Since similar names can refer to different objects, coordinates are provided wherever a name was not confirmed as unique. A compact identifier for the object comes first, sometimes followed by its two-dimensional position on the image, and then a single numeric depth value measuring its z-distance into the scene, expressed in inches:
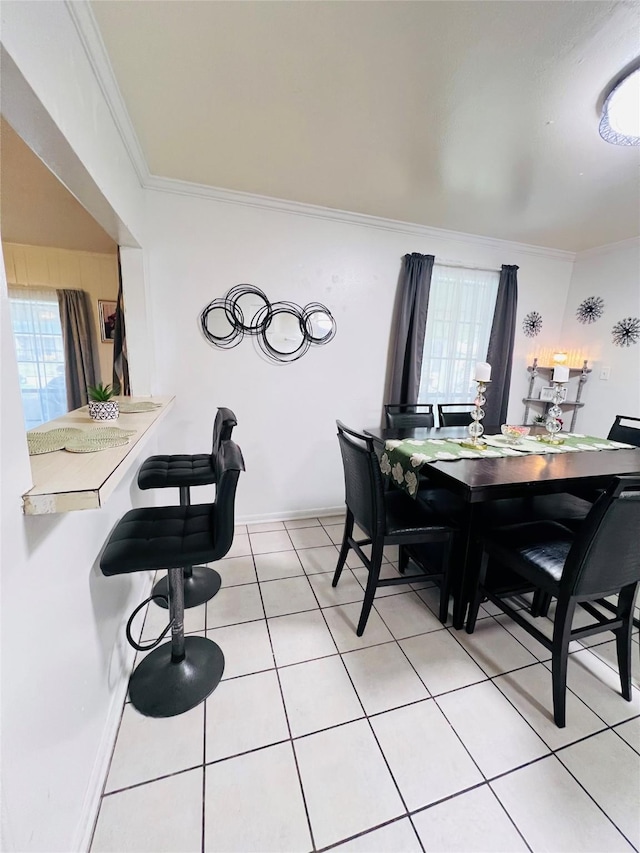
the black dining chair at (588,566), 47.7
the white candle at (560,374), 93.7
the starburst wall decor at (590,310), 132.3
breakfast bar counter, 29.0
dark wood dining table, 60.7
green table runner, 72.5
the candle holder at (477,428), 82.7
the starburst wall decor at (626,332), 122.0
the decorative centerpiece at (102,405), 61.4
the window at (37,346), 135.9
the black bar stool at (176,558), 47.4
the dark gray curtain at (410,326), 115.0
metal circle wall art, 100.8
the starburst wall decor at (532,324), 139.8
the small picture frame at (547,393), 140.7
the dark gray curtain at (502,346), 128.8
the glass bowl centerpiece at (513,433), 88.4
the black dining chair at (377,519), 64.3
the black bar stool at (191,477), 69.2
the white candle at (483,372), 77.6
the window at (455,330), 125.8
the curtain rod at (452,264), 121.6
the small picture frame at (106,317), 142.9
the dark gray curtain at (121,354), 93.4
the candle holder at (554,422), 92.7
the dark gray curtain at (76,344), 137.7
